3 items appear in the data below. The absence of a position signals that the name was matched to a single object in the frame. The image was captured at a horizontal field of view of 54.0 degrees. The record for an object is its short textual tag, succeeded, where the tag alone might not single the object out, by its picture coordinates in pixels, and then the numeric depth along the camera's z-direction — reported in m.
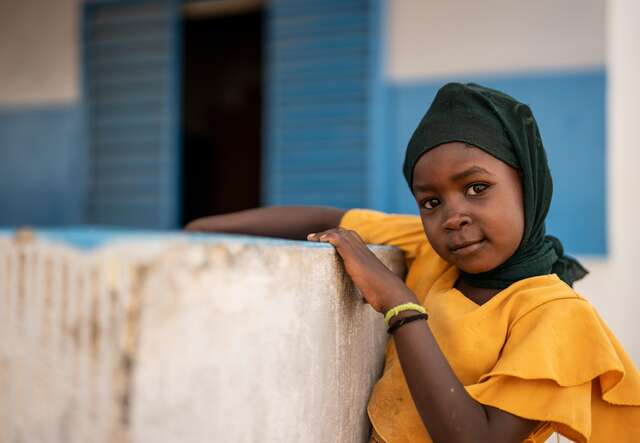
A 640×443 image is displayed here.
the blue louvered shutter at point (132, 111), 4.25
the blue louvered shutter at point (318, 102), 3.70
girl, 1.10
